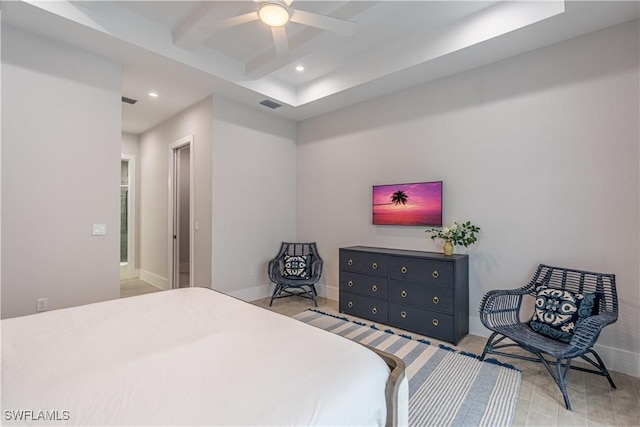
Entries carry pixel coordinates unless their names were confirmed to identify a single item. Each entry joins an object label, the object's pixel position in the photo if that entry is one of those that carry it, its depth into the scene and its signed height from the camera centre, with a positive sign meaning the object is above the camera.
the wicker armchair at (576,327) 2.01 -0.80
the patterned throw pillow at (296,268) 4.31 -0.80
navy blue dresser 2.93 -0.82
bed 0.93 -0.60
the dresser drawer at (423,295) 2.93 -0.84
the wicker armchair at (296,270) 4.14 -0.82
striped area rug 1.88 -1.24
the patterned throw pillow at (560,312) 2.27 -0.76
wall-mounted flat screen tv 3.43 +0.09
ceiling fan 2.09 +1.40
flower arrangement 3.14 -0.22
